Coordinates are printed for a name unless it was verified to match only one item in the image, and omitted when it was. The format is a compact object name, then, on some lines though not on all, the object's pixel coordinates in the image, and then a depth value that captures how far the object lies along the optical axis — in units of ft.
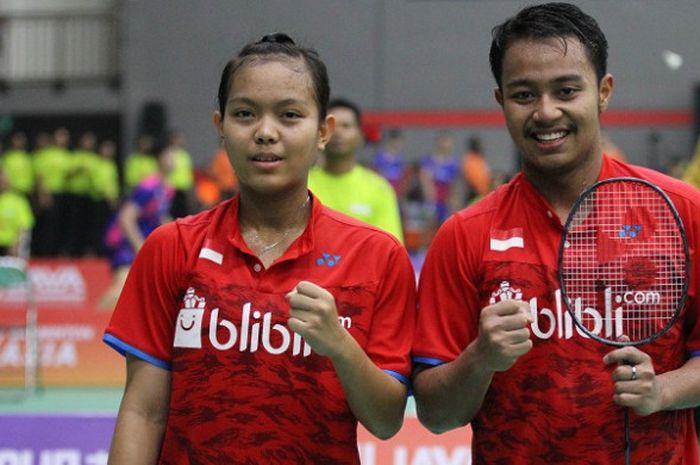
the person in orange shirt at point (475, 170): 54.29
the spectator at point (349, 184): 20.42
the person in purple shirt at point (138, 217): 30.42
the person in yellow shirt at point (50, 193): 54.60
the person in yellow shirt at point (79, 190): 55.47
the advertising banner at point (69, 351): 29.27
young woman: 8.54
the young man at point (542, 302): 8.45
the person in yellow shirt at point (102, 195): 55.47
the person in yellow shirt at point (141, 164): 52.80
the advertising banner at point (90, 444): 15.99
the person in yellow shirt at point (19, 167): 54.39
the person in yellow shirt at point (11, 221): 42.34
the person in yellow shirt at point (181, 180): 41.20
